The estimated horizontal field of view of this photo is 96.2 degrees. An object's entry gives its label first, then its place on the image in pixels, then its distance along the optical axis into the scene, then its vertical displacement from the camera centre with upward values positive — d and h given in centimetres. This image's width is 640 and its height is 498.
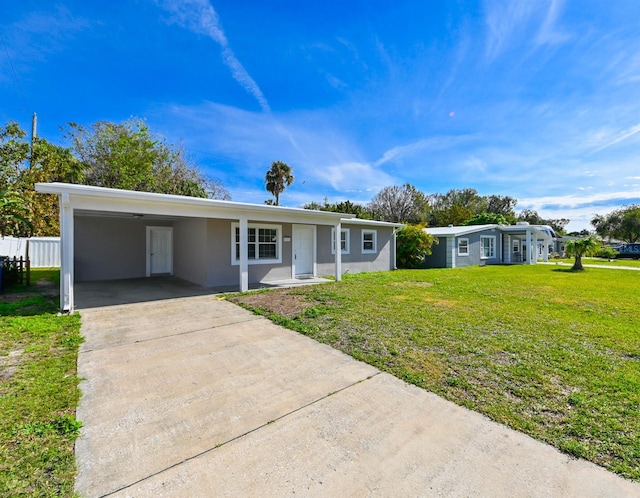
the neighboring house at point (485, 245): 1905 +23
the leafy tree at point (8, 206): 896 +146
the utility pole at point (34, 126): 1789 +785
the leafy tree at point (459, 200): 4553 +790
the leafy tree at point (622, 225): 4526 +396
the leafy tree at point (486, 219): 3375 +347
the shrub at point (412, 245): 1816 +24
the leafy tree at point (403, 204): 3828 +598
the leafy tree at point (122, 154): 2098 +724
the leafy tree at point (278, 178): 3203 +802
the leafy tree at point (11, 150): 1523 +538
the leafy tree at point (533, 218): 5693 +603
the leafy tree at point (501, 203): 5062 +806
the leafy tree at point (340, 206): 3431 +529
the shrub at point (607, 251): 2170 -23
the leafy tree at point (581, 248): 1748 +1
